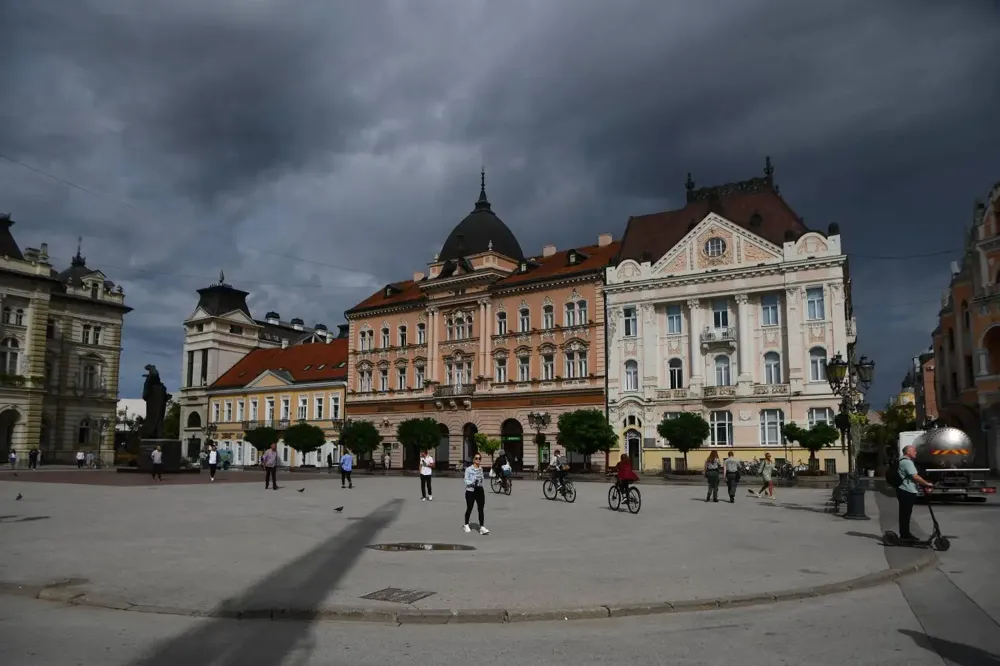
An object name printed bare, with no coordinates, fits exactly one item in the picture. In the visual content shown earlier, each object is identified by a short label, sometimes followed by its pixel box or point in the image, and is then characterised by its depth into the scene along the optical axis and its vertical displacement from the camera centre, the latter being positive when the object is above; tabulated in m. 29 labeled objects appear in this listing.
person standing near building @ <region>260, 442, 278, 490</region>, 31.03 -1.04
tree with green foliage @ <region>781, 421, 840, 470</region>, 42.09 -0.06
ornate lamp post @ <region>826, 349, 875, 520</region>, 20.00 +1.00
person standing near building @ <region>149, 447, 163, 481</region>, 34.16 -1.08
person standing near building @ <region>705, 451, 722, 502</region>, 25.91 -1.20
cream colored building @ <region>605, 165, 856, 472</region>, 46.28 +6.92
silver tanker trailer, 24.94 -0.94
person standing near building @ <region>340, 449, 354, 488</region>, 32.59 -1.14
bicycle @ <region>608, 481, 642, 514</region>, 21.89 -1.71
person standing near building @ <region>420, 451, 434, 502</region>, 26.53 -1.30
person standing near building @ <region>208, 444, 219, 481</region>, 35.51 -1.05
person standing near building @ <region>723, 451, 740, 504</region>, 25.64 -1.29
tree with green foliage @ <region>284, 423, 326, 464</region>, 61.34 +0.03
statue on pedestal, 41.00 +1.76
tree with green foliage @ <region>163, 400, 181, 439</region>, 99.29 +2.02
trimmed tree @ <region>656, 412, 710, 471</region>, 45.25 +0.30
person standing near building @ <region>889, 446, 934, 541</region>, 13.90 -0.89
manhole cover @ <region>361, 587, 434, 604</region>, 9.35 -1.91
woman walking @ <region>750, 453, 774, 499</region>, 27.02 -1.31
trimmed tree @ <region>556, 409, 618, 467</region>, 47.12 +0.27
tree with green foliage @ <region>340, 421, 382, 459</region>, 58.56 +0.02
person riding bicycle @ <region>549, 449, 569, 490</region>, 26.93 -1.27
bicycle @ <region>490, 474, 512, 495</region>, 30.36 -1.81
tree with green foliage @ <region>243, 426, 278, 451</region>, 64.50 +0.05
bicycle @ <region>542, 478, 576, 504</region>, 26.84 -1.84
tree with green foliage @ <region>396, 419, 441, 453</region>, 53.88 +0.28
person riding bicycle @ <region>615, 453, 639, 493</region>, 21.91 -1.05
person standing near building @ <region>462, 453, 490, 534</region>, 16.66 -1.08
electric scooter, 13.69 -1.87
